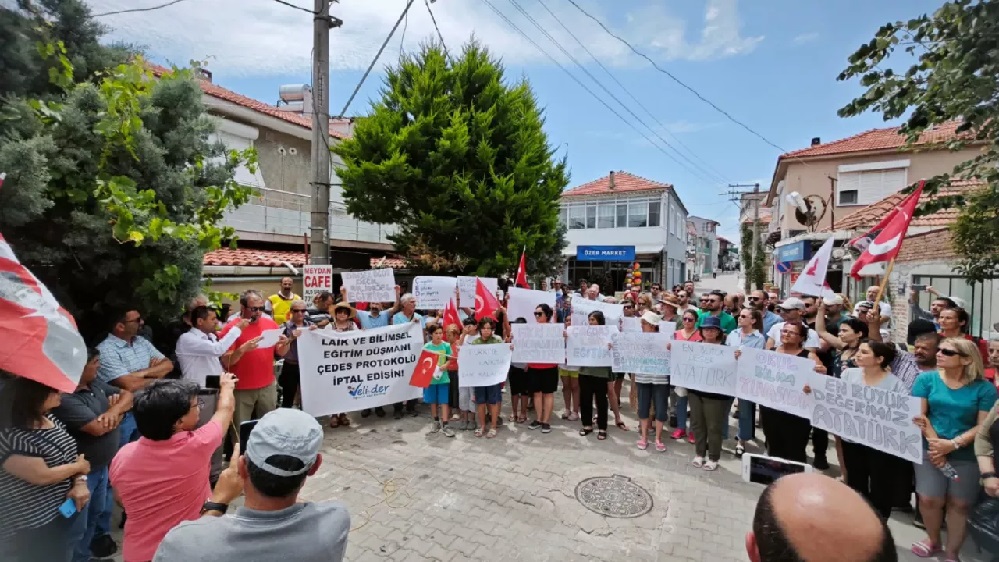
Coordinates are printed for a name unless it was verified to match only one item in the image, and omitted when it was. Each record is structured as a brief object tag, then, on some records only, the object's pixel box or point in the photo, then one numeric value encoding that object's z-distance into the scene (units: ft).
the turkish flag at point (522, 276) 31.55
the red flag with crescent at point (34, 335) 6.66
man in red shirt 16.94
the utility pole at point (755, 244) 105.91
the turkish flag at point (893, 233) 16.49
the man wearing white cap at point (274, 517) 5.06
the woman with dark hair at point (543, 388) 21.63
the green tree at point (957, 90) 12.87
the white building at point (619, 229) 91.40
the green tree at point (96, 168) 11.41
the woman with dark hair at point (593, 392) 20.56
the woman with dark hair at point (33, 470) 7.96
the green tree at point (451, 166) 37.76
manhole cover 14.57
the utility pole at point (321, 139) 26.43
